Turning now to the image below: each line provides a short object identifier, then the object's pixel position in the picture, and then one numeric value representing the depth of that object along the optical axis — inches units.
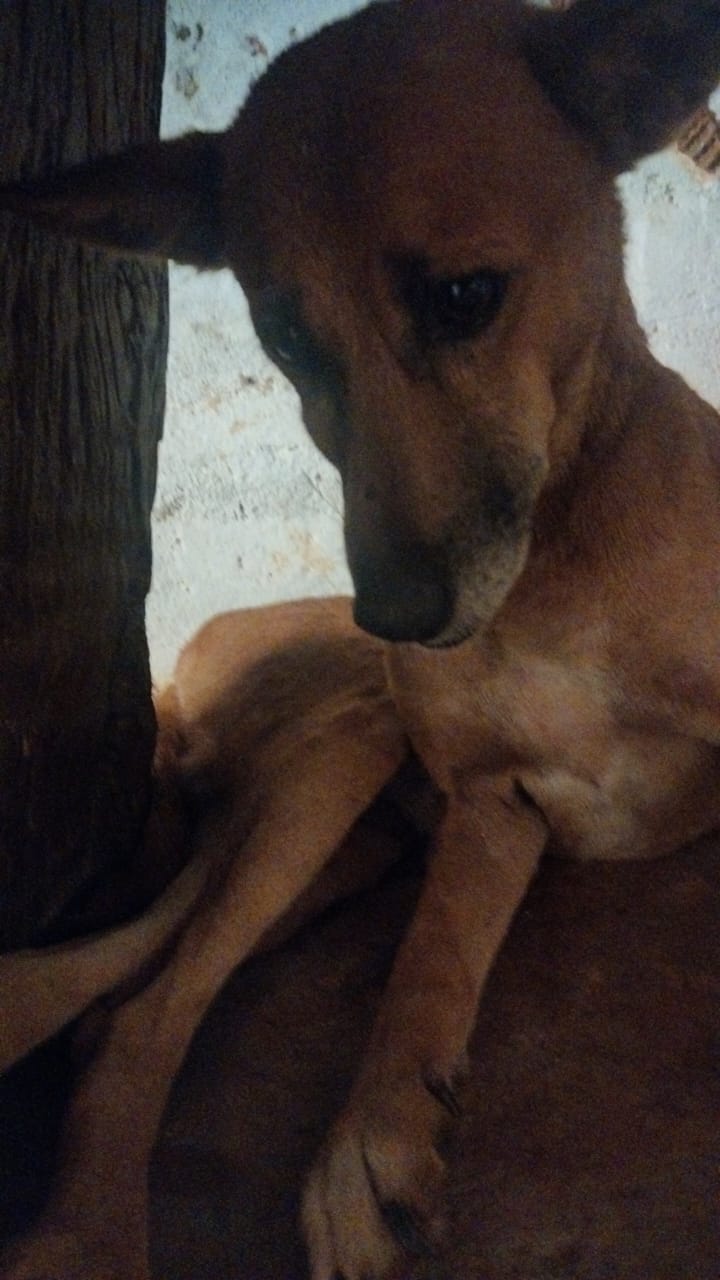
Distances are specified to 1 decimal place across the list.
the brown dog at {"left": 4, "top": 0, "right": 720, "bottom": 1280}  12.3
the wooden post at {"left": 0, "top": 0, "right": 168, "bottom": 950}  14.0
